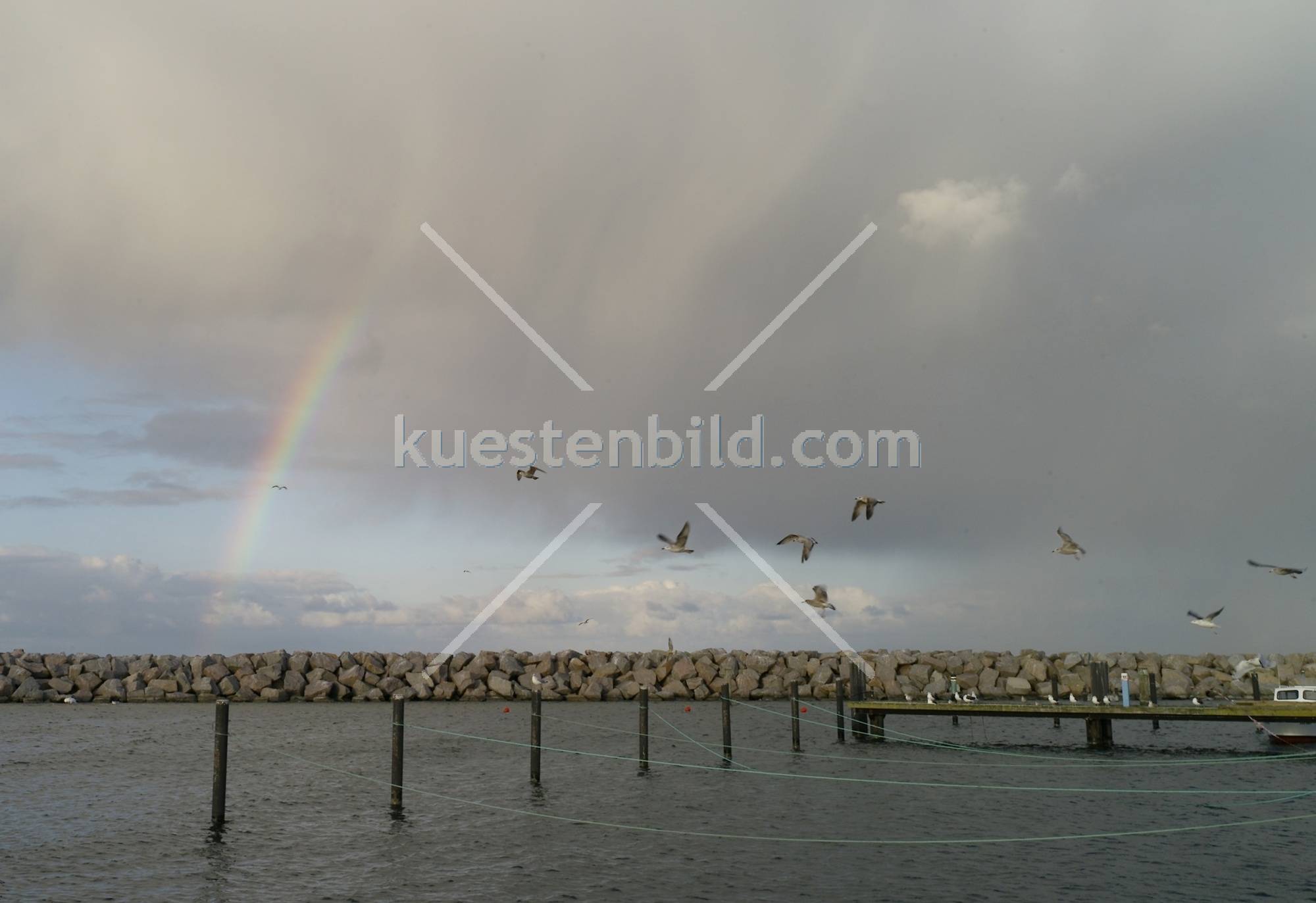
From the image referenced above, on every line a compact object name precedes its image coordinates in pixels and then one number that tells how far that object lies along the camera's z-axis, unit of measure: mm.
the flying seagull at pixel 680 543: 33750
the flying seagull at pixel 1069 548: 35594
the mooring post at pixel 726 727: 35688
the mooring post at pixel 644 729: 32844
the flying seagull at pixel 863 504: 34312
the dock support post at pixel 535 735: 29203
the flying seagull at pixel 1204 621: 40281
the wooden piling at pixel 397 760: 25578
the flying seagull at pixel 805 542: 32344
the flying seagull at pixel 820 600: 38656
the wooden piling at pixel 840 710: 42781
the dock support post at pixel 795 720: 38844
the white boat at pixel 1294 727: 38312
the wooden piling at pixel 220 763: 23188
